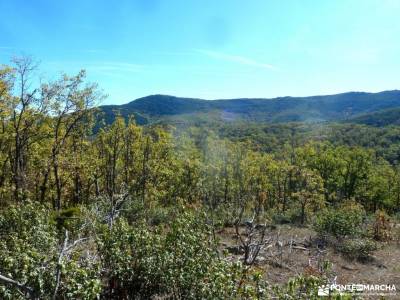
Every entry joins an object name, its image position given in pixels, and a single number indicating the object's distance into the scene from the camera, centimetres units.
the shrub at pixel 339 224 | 1867
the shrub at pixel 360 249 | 1691
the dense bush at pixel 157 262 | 709
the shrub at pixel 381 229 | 2002
